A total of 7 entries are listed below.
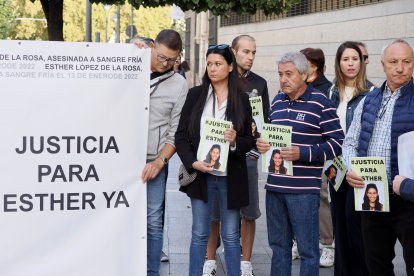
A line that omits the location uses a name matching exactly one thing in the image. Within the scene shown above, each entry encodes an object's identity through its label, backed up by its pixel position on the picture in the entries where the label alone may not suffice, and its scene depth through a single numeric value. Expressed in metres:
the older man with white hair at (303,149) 5.30
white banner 4.62
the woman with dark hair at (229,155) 5.39
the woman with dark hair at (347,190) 5.82
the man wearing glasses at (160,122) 5.34
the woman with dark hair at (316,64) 6.91
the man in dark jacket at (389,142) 4.69
